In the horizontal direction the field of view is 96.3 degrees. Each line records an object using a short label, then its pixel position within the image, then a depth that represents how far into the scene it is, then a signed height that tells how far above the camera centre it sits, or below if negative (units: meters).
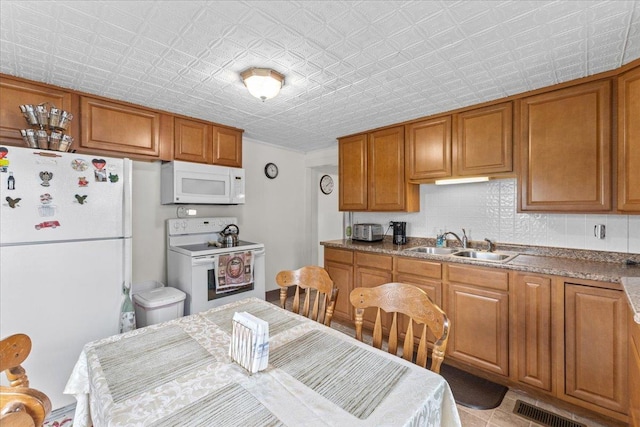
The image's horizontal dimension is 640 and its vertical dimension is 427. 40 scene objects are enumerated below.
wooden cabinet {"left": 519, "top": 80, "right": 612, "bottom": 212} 1.91 +0.46
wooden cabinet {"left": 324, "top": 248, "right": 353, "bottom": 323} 3.10 -0.68
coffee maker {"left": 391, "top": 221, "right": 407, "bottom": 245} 3.17 -0.22
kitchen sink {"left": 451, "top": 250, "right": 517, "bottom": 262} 2.46 -0.37
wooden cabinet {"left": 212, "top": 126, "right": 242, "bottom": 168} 3.11 +0.74
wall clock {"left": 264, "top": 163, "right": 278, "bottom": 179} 3.92 +0.59
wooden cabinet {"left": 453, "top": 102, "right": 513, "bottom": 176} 2.31 +0.62
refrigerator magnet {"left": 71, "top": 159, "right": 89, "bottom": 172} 1.88 +0.32
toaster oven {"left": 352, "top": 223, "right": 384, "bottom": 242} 3.29 -0.22
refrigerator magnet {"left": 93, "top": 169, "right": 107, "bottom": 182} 1.96 +0.26
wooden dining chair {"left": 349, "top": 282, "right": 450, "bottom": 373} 1.12 -0.44
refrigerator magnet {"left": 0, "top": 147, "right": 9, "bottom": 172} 1.65 +0.31
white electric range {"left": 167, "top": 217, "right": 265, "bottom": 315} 2.60 -0.51
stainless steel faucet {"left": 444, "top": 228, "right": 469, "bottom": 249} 2.77 -0.25
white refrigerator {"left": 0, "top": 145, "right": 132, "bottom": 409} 1.68 -0.26
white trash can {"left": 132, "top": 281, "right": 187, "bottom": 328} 2.34 -0.77
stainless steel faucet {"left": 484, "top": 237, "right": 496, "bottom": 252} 2.60 -0.29
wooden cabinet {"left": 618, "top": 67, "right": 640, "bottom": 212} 1.70 +0.44
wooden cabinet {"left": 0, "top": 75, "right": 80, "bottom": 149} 1.97 +0.81
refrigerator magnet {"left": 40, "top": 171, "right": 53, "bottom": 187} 1.77 +0.22
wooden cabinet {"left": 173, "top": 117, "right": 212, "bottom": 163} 2.83 +0.74
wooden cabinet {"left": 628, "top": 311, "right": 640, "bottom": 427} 1.28 -0.76
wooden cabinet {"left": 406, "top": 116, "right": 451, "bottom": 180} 2.66 +0.63
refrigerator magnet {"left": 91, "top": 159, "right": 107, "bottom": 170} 1.95 +0.34
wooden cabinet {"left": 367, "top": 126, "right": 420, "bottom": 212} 2.99 +0.41
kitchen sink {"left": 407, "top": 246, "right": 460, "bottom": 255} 2.82 -0.36
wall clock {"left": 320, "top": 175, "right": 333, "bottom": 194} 4.72 +0.49
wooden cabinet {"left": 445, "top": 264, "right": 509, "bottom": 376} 2.08 -0.78
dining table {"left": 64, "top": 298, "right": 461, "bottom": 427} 0.80 -0.56
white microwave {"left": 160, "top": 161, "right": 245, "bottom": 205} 2.79 +0.30
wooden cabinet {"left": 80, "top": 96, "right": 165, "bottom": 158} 2.31 +0.73
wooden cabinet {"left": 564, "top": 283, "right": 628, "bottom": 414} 1.65 -0.79
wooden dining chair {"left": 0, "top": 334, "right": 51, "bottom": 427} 0.59 -0.42
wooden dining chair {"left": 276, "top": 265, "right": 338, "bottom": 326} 1.60 -0.44
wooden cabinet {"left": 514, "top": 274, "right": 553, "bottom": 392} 1.88 -0.79
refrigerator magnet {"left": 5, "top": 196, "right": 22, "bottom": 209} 1.67 +0.06
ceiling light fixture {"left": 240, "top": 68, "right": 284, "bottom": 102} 1.86 +0.88
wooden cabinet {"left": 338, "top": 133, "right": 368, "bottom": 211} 3.31 +0.49
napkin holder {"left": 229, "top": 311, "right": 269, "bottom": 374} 0.99 -0.47
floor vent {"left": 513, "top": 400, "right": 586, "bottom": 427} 1.74 -1.28
